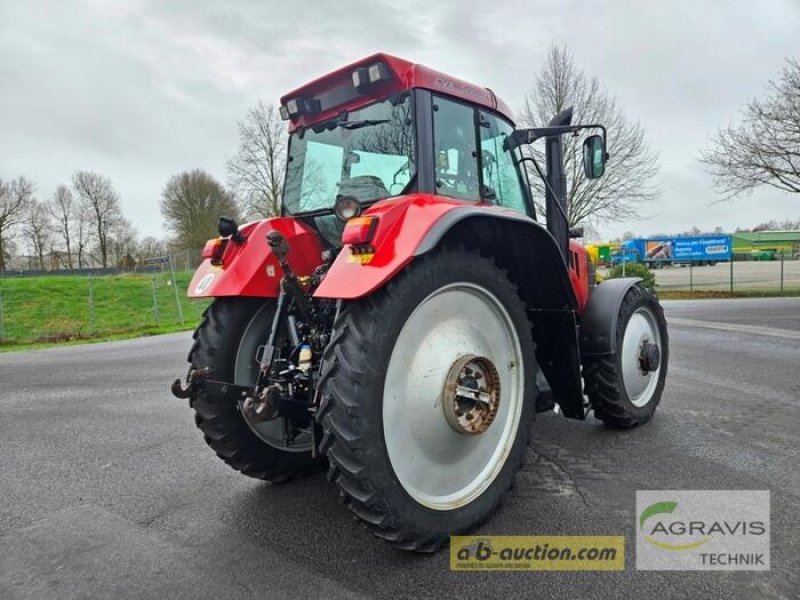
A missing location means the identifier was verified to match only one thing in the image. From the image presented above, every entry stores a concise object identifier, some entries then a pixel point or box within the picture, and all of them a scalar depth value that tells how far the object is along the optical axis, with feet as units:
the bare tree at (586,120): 63.16
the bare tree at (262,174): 90.84
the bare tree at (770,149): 55.62
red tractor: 7.45
